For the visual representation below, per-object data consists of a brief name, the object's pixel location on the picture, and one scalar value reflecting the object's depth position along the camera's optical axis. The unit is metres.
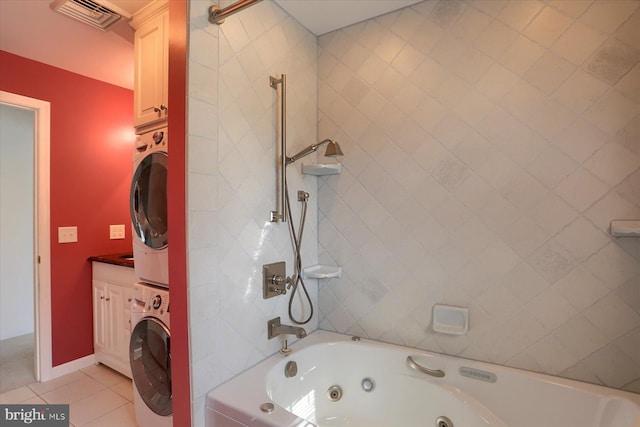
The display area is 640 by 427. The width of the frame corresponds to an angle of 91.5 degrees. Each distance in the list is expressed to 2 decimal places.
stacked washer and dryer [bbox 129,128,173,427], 1.70
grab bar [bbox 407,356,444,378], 1.63
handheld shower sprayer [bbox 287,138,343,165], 1.71
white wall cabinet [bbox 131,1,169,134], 1.89
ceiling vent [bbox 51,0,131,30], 1.80
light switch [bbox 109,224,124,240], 2.91
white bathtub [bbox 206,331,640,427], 1.30
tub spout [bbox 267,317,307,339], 1.69
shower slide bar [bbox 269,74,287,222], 1.72
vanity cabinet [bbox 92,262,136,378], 2.38
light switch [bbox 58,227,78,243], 2.57
